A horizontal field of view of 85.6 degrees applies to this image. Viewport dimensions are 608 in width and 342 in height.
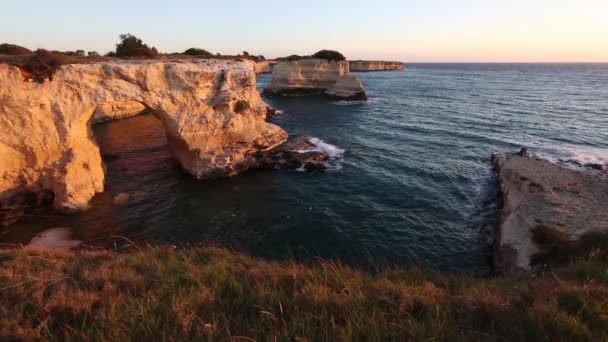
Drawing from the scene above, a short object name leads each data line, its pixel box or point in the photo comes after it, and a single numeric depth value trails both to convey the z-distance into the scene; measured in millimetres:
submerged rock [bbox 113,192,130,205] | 19109
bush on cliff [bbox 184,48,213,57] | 42178
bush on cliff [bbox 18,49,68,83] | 16922
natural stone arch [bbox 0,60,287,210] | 17219
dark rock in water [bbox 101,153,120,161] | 25919
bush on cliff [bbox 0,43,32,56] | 22786
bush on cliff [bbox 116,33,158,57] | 28547
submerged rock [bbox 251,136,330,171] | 25172
